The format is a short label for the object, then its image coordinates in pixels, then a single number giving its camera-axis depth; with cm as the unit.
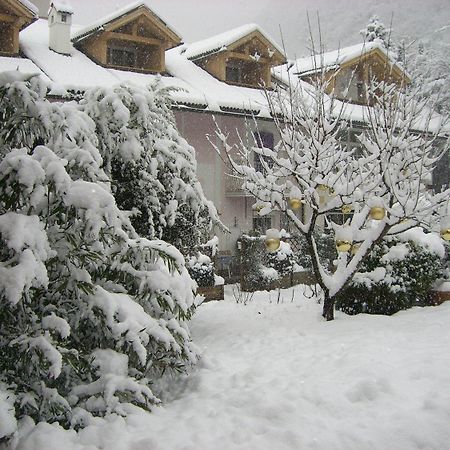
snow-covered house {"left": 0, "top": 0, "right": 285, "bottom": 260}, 1394
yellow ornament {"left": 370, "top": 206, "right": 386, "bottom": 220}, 629
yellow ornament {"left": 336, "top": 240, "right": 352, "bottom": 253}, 656
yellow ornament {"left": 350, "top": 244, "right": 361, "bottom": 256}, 728
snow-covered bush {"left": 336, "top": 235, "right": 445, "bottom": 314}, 741
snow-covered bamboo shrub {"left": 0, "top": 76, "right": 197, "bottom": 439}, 366
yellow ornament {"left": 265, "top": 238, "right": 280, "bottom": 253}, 739
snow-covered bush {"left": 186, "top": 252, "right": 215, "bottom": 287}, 1136
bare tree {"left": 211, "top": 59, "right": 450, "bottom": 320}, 660
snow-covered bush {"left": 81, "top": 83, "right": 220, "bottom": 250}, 551
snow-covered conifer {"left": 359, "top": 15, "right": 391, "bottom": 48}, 2823
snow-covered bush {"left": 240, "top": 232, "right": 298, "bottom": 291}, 1277
